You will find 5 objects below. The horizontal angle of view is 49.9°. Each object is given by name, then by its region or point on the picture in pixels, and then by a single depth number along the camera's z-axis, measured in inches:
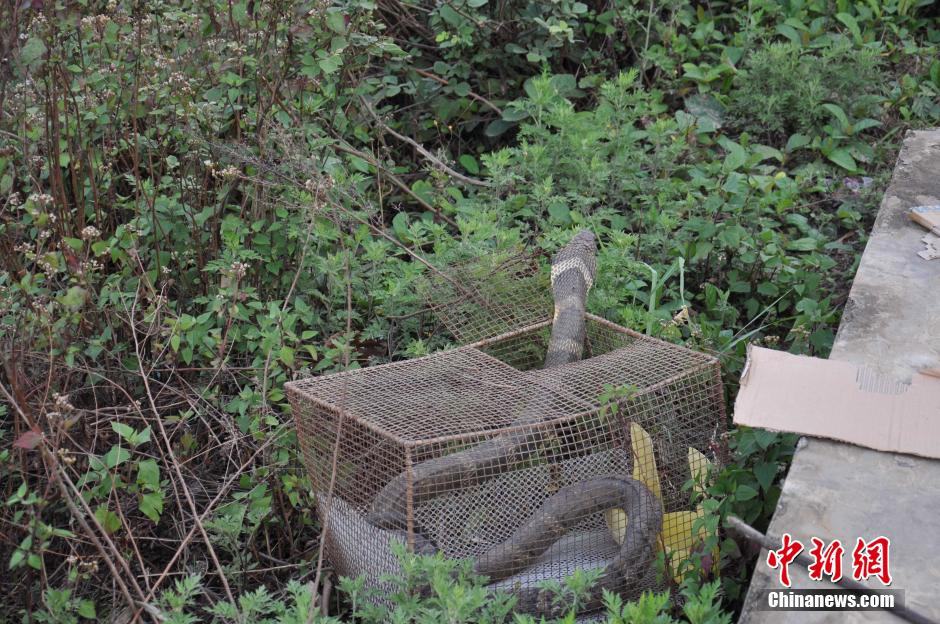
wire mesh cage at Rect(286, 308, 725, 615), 114.4
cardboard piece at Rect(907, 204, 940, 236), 157.0
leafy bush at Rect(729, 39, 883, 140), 230.5
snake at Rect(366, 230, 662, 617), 113.3
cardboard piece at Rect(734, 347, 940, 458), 110.3
